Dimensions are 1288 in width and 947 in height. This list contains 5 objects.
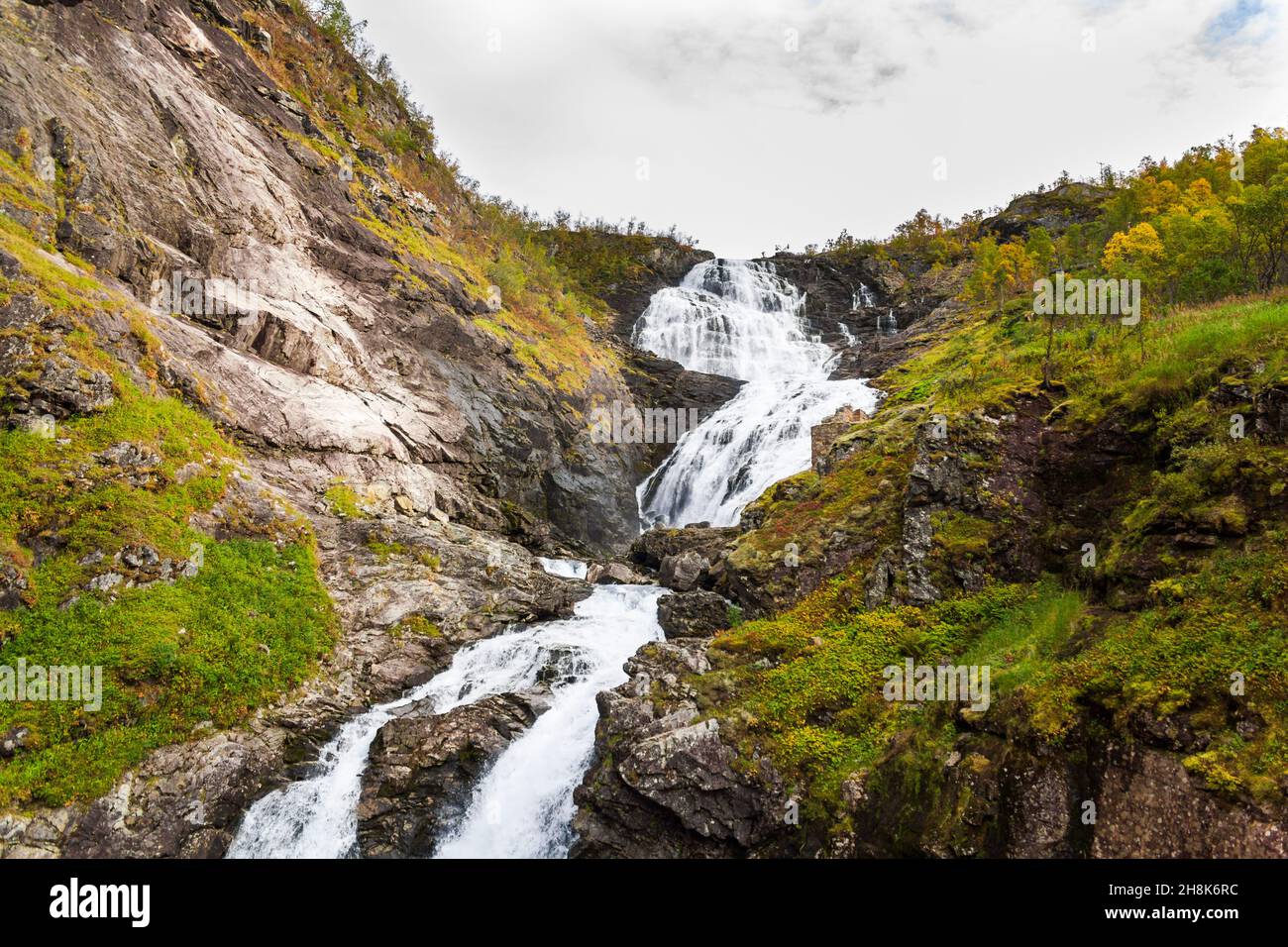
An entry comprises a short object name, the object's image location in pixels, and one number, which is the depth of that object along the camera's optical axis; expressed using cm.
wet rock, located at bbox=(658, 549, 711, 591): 2098
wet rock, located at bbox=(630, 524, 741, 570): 2380
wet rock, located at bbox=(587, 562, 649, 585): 2333
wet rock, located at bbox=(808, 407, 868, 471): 2599
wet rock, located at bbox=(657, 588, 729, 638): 1686
